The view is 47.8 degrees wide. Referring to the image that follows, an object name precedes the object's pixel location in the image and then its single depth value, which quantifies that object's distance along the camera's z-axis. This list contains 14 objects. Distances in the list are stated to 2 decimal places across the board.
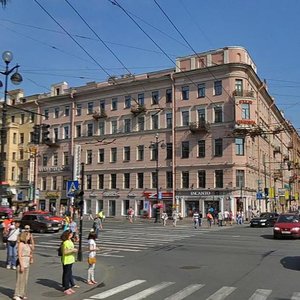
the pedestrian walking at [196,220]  30.43
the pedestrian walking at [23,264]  7.54
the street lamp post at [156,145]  43.10
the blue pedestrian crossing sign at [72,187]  14.06
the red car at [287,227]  20.28
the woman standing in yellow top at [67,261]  8.45
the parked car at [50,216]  27.26
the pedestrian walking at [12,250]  11.44
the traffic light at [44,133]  17.03
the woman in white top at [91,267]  9.23
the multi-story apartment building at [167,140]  40.65
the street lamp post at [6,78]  13.94
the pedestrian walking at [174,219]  33.40
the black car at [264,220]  31.27
